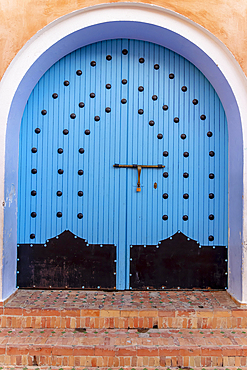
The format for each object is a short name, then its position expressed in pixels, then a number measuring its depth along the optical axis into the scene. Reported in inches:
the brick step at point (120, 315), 106.8
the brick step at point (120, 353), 93.3
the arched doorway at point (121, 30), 111.4
